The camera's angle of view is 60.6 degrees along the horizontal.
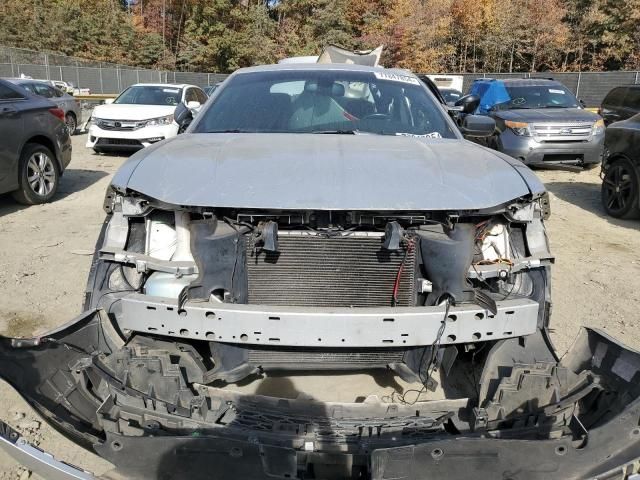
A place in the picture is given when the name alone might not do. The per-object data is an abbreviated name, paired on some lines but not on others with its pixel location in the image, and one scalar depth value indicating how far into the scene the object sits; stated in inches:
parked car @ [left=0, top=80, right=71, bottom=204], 278.2
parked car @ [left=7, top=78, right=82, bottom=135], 601.8
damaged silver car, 77.5
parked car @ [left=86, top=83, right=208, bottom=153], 469.4
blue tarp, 485.4
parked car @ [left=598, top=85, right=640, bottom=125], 526.6
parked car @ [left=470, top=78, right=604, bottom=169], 410.9
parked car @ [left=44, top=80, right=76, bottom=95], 878.4
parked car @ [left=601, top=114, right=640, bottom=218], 283.3
